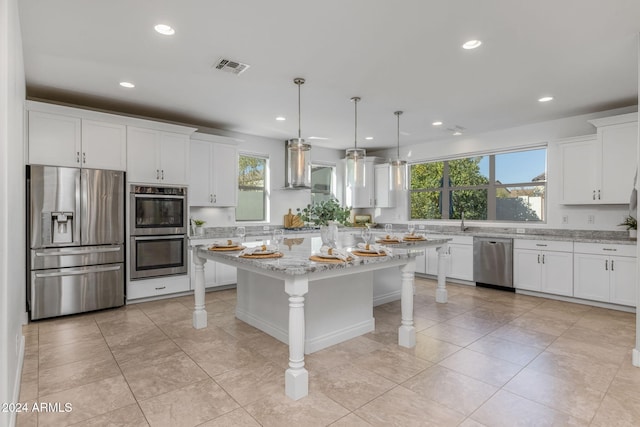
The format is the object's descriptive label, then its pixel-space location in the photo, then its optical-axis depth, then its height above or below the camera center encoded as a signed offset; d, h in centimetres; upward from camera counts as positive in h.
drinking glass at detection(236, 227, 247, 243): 316 -17
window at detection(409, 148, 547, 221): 541 +48
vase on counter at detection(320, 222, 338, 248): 305 -18
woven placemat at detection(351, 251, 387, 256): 275 -33
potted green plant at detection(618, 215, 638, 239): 422 -14
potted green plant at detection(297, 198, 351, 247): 661 +2
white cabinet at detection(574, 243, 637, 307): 407 -74
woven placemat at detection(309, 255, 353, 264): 241 -33
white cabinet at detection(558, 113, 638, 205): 417 +68
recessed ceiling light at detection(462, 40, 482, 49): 270 +139
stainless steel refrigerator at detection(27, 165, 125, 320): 366 -30
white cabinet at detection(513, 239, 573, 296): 456 -73
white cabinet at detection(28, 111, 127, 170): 371 +85
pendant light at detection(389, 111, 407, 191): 394 +47
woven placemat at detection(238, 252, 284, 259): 261 -32
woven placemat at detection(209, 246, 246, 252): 303 -31
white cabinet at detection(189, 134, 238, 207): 507 +65
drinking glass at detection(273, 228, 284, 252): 296 -20
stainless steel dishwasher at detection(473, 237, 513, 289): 507 -73
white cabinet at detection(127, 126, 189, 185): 437 +78
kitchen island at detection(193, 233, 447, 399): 224 -76
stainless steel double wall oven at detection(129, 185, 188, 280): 435 -23
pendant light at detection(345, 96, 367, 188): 364 +52
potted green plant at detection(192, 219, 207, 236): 514 -20
